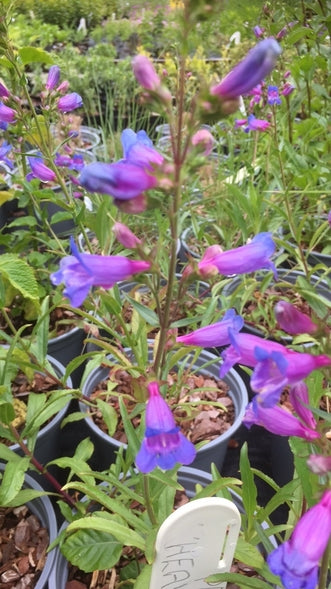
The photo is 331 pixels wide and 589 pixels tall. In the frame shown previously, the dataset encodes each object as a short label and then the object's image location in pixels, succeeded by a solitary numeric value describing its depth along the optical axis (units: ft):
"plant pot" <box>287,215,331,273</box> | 1.57
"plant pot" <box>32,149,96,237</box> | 2.45
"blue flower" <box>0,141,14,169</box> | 1.30
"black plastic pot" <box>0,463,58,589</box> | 0.80
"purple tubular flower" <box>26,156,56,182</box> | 1.10
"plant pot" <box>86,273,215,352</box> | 1.43
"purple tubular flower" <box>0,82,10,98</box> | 1.02
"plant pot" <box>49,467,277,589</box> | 0.80
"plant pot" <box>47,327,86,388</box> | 1.32
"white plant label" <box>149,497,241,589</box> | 0.53
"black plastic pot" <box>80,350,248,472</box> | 1.03
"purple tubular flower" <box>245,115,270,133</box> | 1.38
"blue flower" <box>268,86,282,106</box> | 1.30
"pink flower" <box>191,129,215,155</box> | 0.49
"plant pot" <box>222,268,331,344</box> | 1.34
